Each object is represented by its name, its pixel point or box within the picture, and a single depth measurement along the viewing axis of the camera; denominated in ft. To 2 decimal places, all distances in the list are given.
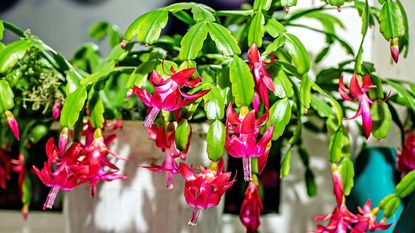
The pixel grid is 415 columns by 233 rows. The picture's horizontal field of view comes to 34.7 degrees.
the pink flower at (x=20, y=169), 3.94
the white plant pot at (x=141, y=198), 3.42
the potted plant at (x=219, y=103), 2.80
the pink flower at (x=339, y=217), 3.14
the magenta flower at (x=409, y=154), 3.56
